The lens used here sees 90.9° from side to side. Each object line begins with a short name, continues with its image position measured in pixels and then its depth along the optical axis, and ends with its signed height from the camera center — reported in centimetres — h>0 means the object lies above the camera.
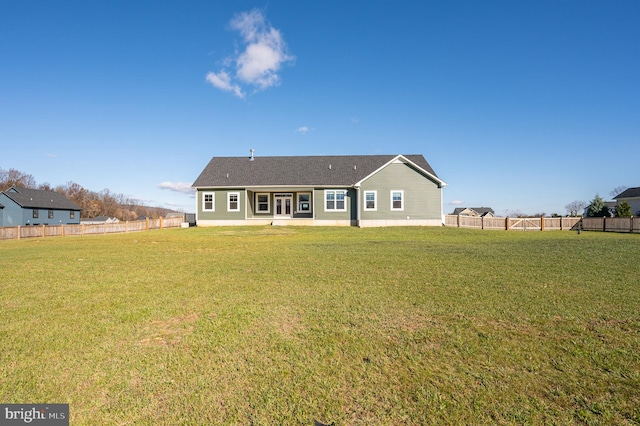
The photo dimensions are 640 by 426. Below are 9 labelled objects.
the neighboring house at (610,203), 6656 +173
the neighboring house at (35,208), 4417 +198
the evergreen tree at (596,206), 3741 +59
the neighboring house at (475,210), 7744 +82
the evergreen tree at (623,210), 3091 +9
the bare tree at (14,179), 6053 +838
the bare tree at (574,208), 7493 +93
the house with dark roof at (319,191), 2592 +215
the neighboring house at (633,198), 4525 +194
